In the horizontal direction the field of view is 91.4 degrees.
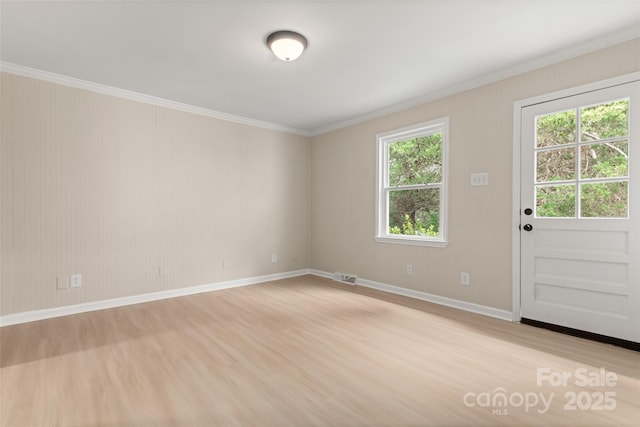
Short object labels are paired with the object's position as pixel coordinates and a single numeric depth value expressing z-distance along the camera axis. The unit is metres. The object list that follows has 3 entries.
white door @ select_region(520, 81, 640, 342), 2.51
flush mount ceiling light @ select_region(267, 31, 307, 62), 2.51
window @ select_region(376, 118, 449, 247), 3.86
